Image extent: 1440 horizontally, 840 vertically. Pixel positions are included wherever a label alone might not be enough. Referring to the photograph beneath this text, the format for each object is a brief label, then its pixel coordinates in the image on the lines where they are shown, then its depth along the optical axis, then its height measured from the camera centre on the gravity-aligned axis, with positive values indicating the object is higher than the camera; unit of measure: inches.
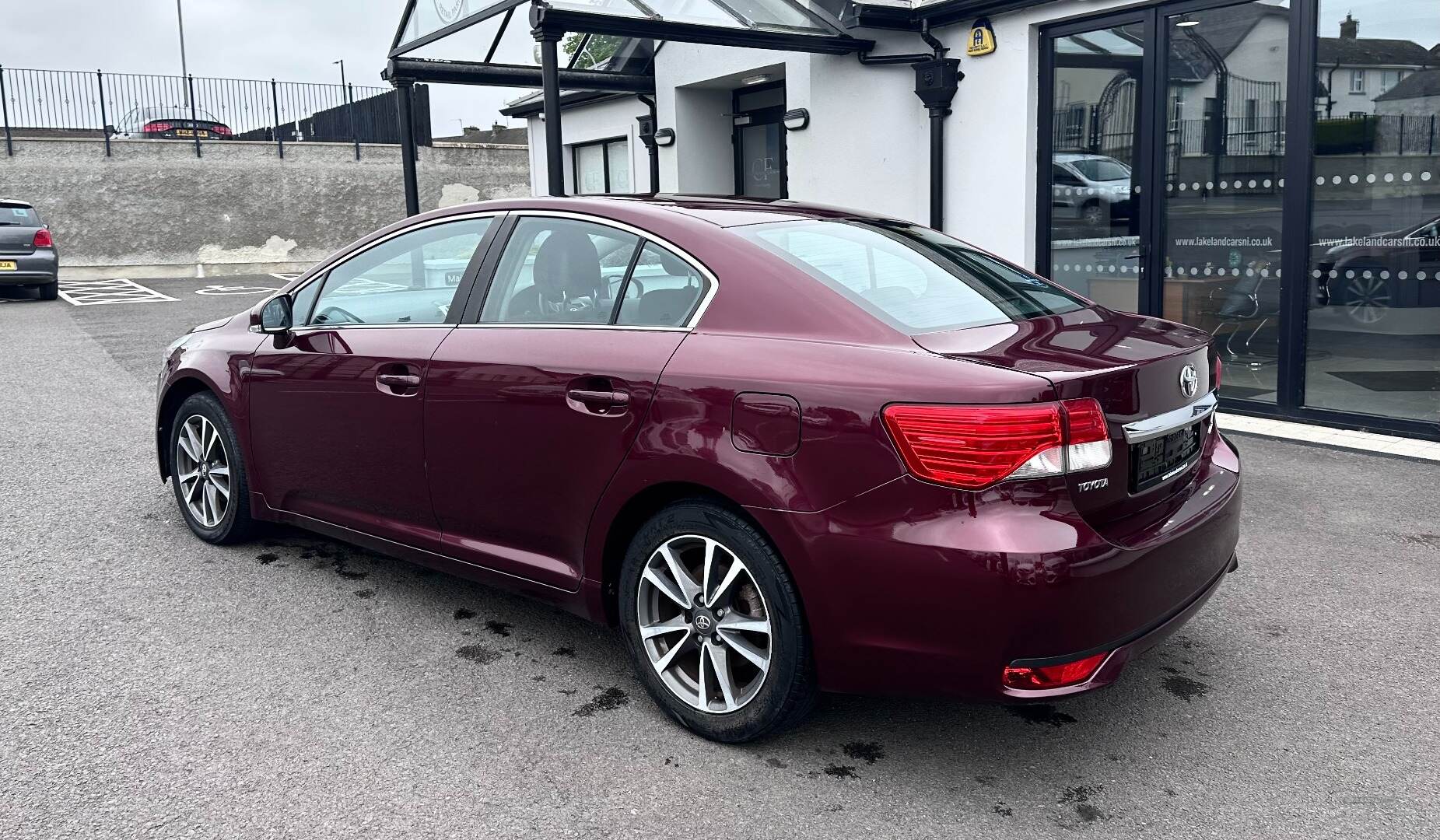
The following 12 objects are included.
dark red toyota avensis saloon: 106.9 -21.9
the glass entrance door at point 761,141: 488.1 +41.6
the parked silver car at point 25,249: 674.2 +8.2
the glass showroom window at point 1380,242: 267.7 -5.7
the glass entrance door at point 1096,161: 324.2 +19.0
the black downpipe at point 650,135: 515.8 +47.7
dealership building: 276.4 +24.3
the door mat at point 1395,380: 276.8 -39.4
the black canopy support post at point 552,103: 323.0 +39.6
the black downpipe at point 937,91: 363.9 +44.3
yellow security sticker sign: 351.9 +58.3
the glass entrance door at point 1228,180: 293.1 +11.1
